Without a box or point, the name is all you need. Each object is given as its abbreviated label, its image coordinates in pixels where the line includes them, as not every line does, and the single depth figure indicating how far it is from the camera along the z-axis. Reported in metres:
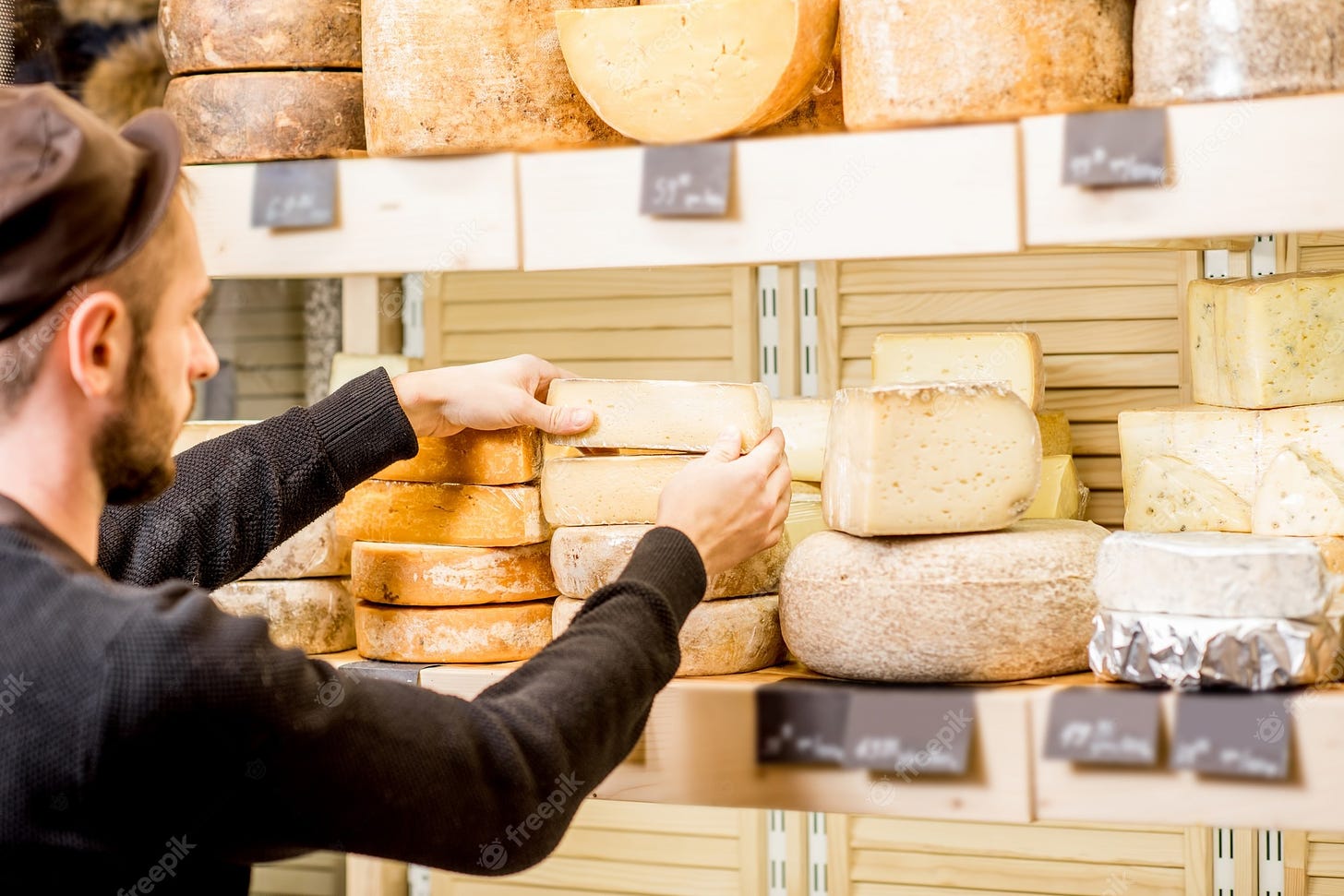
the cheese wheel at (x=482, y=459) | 2.55
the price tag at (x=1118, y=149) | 2.22
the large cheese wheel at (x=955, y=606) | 2.36
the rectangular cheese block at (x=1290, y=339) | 2.52
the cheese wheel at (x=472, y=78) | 2.42
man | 2.03
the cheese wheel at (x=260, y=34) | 2.51
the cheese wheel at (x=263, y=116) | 2.51
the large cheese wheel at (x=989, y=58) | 2.27
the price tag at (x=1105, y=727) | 2.27
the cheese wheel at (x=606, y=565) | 2.46
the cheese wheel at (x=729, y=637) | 2.46
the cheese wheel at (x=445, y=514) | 2.55
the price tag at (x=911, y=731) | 2.31
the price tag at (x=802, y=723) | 2.35
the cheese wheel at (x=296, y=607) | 2.64
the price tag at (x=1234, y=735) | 2.23
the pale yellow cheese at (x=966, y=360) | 2.64
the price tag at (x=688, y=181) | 2.32
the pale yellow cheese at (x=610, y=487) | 2.47
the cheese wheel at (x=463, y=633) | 2.54
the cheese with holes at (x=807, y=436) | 2.68
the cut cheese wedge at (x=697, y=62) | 2.32
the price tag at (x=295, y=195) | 2.45
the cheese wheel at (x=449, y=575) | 2.54
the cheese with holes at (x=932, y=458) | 2.36
